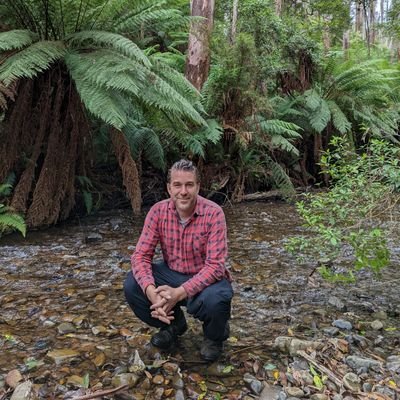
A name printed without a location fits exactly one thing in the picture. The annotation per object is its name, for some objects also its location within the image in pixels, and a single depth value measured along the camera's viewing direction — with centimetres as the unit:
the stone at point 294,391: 206
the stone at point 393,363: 228
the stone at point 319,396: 204
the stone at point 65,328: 261
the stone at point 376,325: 271
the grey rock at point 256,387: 209
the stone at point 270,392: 205
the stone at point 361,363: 228
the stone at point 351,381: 211
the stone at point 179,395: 202
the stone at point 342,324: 272
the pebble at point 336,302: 301
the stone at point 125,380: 210
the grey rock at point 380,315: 285
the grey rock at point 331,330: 264
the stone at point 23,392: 195
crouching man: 219
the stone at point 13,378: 205
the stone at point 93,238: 455
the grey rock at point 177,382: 211
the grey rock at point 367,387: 212
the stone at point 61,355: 229
